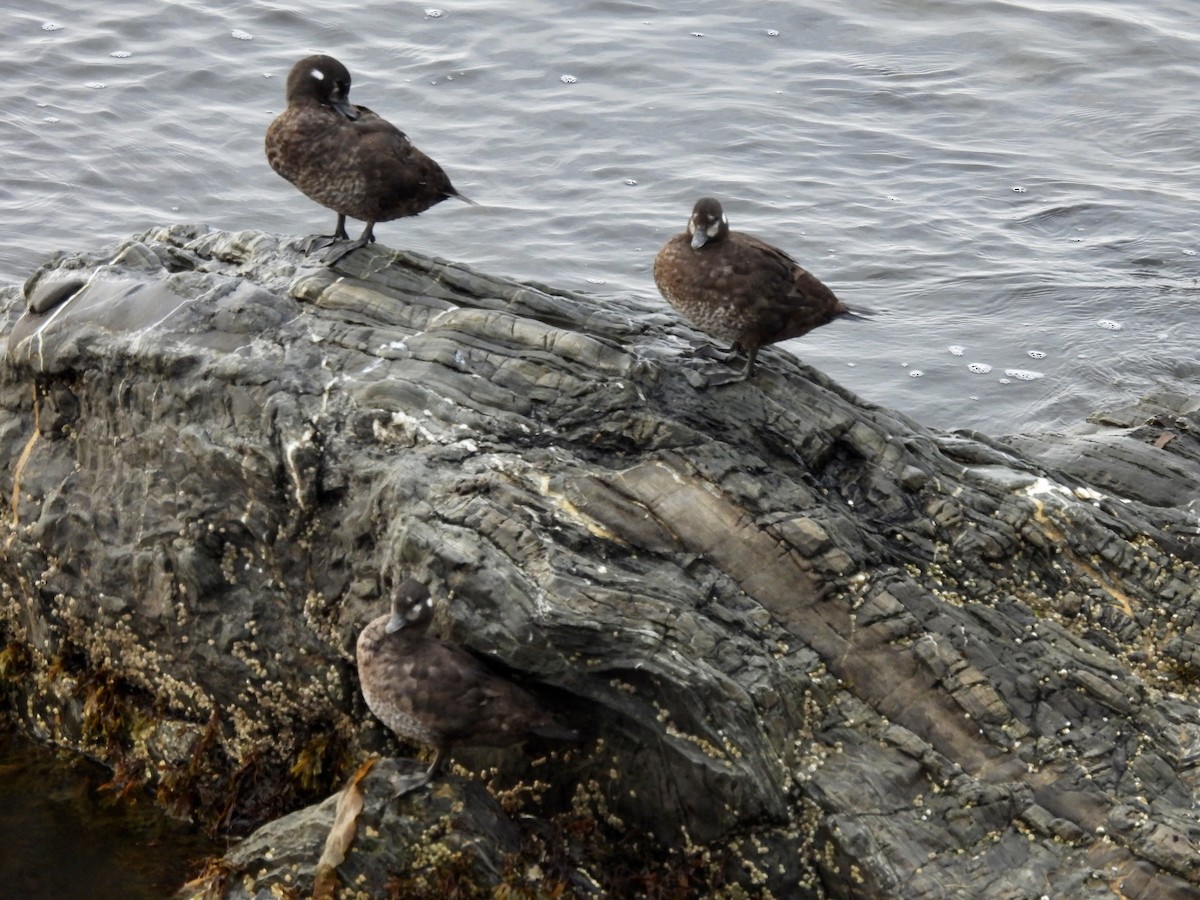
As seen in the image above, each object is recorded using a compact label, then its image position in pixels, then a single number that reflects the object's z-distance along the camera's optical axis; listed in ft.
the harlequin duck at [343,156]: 48.65
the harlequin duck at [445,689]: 34.47
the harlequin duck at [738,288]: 45.03
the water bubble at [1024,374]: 72.08
